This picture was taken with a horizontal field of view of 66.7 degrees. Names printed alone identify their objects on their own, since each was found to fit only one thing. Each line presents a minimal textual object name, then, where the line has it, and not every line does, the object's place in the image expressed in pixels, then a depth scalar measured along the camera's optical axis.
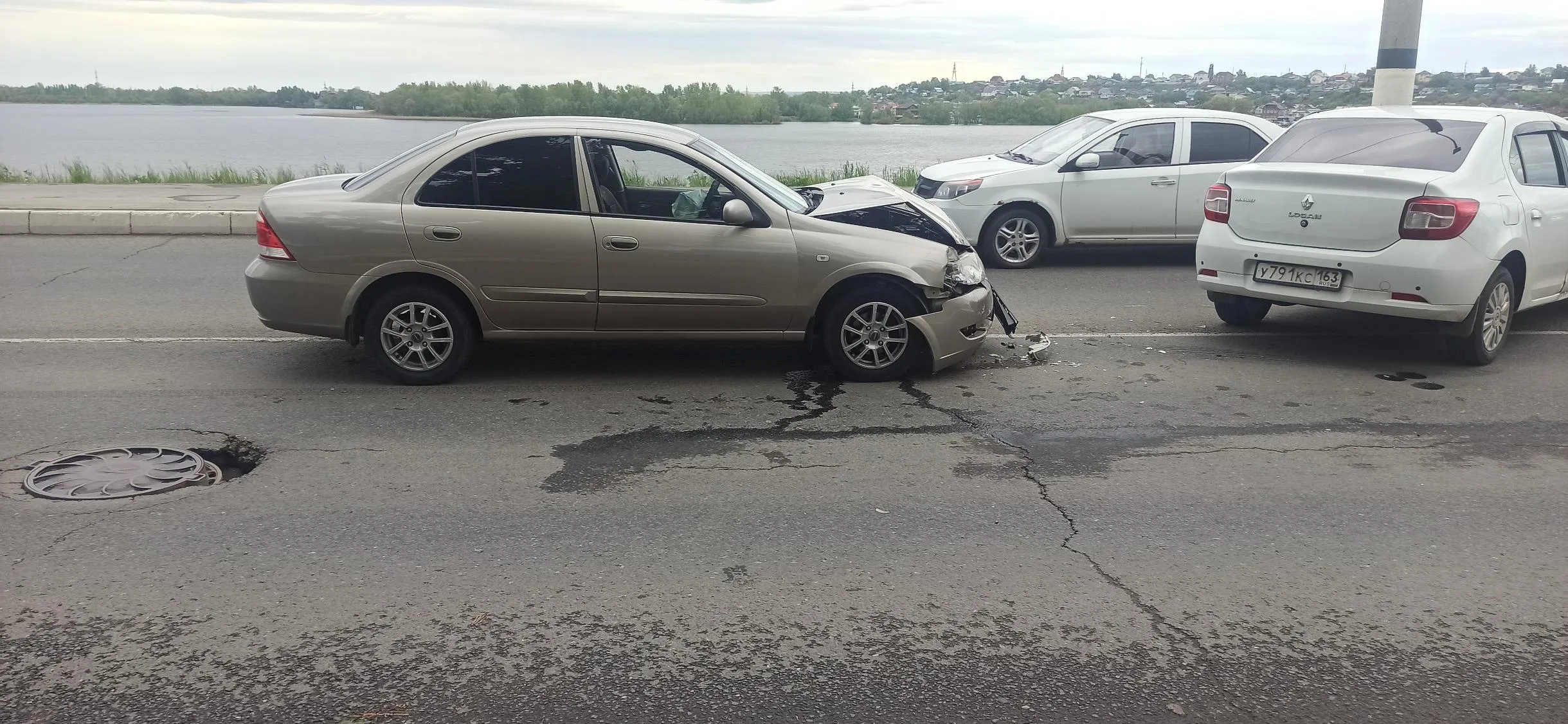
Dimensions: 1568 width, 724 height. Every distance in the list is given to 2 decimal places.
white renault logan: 7.80
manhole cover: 5.40
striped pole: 15.16
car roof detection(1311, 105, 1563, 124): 8.78
